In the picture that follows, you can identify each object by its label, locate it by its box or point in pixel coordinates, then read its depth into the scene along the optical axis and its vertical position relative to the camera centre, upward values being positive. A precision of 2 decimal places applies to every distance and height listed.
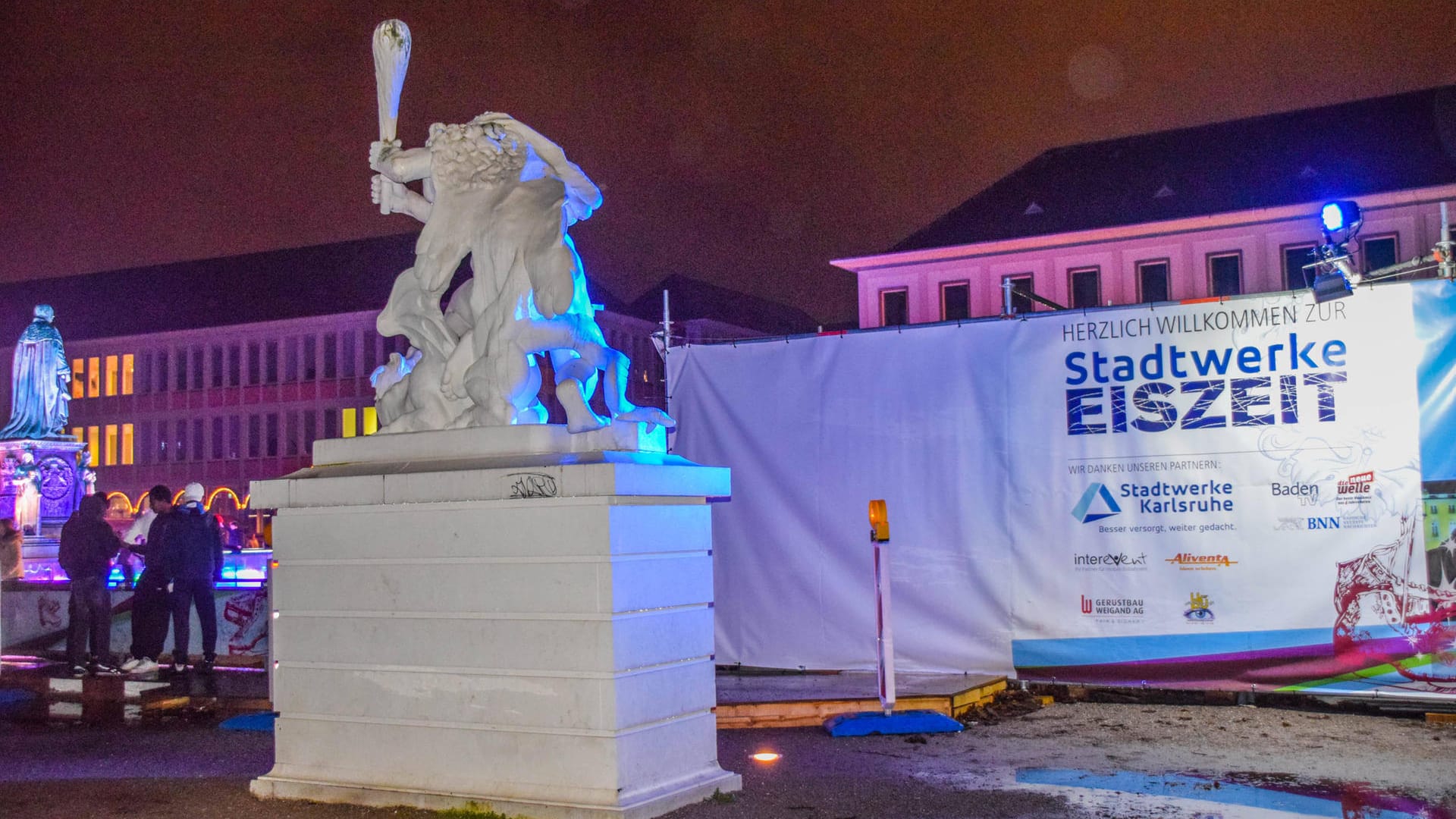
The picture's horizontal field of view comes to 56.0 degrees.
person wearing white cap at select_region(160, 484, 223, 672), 12.80 -0.48
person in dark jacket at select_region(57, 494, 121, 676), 12.84 -0.55
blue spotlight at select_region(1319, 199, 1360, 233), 9.30 +1.81
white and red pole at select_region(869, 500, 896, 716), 9.46 -0.88
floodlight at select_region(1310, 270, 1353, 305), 9.57 +1.36
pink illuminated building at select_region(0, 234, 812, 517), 58.78 +6.83
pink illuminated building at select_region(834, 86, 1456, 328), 43.34 +9.06
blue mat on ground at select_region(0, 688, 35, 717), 11.57 -1.56
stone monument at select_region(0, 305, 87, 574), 21.20 +1.21
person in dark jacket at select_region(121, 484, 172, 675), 12.84 -0.83
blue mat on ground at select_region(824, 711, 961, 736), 9.19 -1.55
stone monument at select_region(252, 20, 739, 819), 6.54 -0.26
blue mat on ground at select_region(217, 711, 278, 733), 10.00 -1.54
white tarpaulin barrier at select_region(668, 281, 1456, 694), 9.83 -0.01
